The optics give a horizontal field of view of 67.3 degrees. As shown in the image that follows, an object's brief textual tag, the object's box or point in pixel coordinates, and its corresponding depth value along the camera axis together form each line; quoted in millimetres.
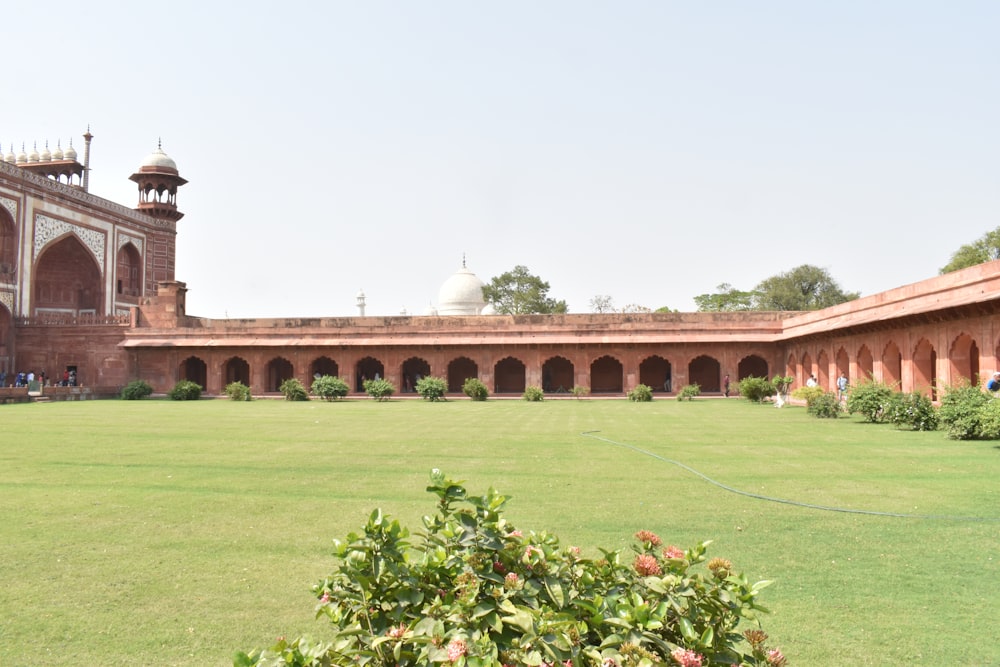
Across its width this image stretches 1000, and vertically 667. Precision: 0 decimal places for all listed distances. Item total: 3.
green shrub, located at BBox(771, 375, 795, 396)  17811
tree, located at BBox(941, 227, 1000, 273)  32719
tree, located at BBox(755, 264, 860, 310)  40562
